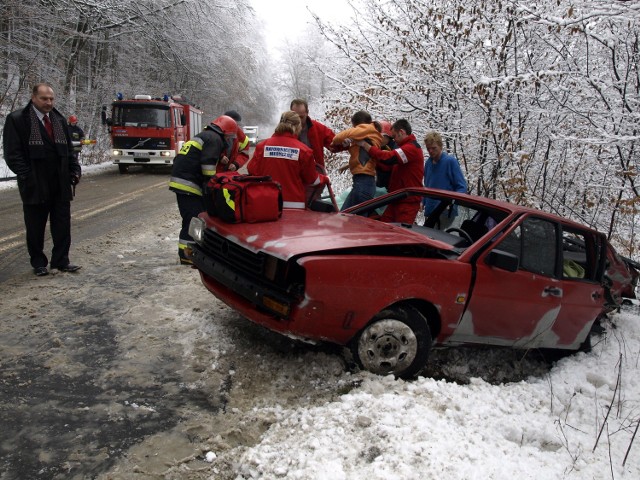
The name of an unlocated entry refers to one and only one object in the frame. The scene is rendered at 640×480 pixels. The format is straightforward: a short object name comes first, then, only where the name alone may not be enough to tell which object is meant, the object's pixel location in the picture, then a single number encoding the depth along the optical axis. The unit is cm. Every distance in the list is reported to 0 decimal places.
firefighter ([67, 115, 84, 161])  1474
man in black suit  478
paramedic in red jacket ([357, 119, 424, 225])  511
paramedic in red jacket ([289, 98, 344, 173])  580
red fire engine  1653
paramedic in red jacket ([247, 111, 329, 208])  472
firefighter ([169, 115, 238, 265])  527
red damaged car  314
